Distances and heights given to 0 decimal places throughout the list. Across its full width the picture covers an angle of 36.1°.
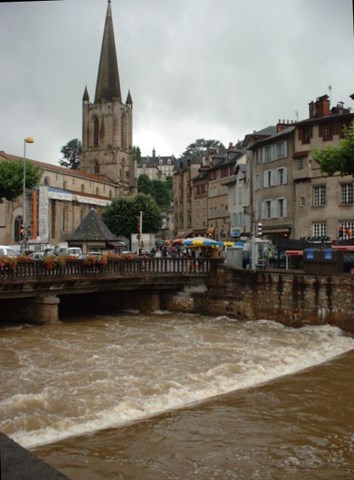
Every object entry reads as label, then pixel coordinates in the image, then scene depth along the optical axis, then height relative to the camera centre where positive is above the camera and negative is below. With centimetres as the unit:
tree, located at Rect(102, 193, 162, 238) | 7250 +395
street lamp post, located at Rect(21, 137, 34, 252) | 3082 +93
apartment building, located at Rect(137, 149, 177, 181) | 17975 +2656
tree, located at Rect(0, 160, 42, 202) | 4650 +585
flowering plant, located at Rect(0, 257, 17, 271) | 2072 -69
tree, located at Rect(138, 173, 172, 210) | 13100 +1330
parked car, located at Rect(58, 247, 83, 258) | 3507 -42
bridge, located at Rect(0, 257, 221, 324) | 2175 -172
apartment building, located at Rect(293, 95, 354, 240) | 3675 +415
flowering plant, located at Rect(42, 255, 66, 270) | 2204 -70
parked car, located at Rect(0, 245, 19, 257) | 2819 -33
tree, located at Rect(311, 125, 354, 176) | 2602 +420
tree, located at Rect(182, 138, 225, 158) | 12469 +2321
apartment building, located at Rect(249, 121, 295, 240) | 4028 +479
